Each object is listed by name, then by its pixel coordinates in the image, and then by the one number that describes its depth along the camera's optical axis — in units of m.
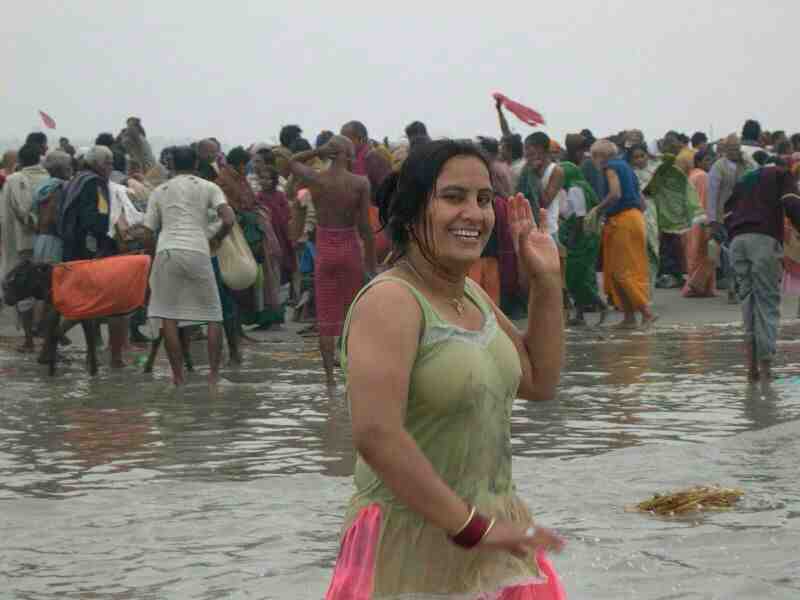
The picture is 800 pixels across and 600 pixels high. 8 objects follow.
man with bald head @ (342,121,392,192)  16.36
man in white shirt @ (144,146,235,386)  12.98
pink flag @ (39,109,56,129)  30.69
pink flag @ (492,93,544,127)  17.92
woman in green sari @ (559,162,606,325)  18.23
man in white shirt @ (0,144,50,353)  16.16
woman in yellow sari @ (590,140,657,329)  17.69
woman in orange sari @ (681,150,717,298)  20.77
